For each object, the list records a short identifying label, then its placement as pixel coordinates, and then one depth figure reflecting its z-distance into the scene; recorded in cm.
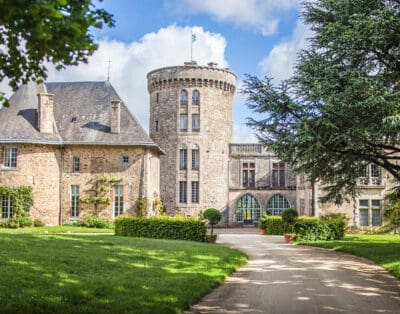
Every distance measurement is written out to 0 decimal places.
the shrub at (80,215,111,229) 3152
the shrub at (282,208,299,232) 2847
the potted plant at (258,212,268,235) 3117
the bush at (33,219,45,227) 3116
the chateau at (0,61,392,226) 3172
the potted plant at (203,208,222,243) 2694
